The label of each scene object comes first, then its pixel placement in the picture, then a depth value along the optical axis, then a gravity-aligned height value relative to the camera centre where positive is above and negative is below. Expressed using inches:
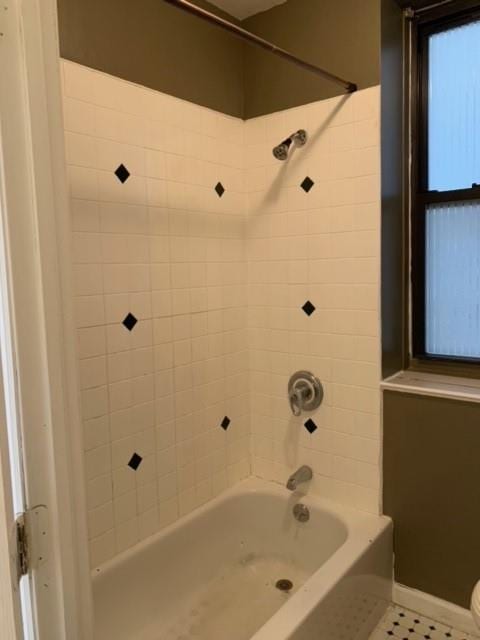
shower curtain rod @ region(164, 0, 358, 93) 51.7 +29.6
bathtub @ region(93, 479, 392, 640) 64.6 -45.5
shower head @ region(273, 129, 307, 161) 80.4 +22.2
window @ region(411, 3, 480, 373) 76.4 +12.5
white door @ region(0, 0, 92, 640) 23.9 -3.0
